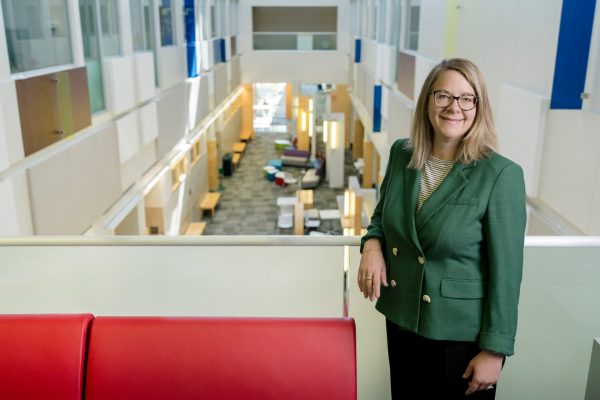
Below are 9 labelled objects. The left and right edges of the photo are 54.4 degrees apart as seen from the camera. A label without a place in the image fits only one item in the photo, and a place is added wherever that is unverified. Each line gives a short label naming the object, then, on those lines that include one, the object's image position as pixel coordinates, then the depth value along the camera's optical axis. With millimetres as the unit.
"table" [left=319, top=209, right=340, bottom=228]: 14850
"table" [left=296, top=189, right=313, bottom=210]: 15734
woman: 1746
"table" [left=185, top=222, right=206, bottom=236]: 13352
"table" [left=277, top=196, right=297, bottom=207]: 15102
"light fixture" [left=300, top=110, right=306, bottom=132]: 23578
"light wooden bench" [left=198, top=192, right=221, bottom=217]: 15748
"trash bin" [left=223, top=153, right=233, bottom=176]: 20059
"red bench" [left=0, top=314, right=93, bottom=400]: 1996
